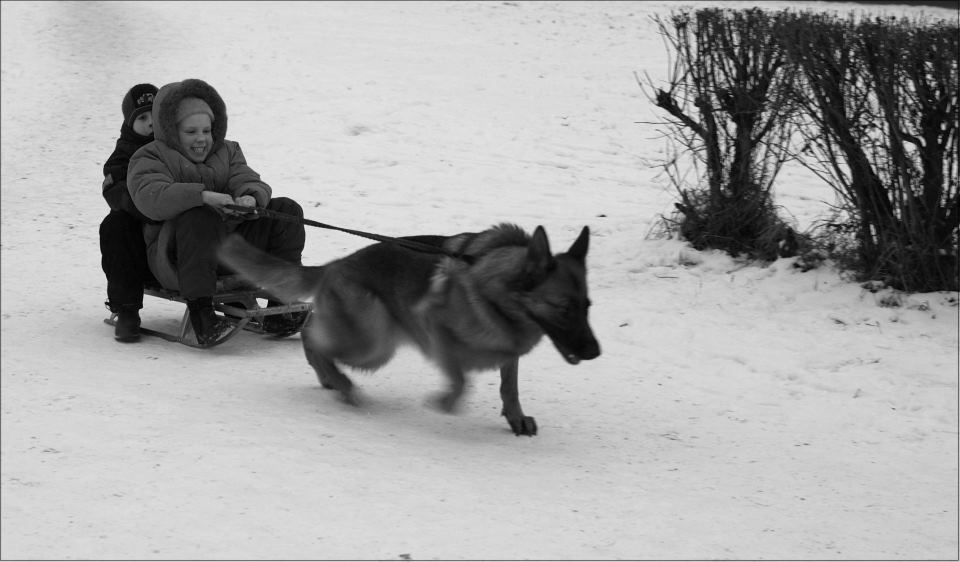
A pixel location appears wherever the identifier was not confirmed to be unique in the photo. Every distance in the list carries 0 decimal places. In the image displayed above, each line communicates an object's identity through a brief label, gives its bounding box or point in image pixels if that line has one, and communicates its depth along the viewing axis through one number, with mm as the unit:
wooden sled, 6312
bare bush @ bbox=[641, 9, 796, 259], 8500
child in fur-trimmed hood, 6105
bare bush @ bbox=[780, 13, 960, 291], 7465
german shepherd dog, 4918
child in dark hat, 6363
